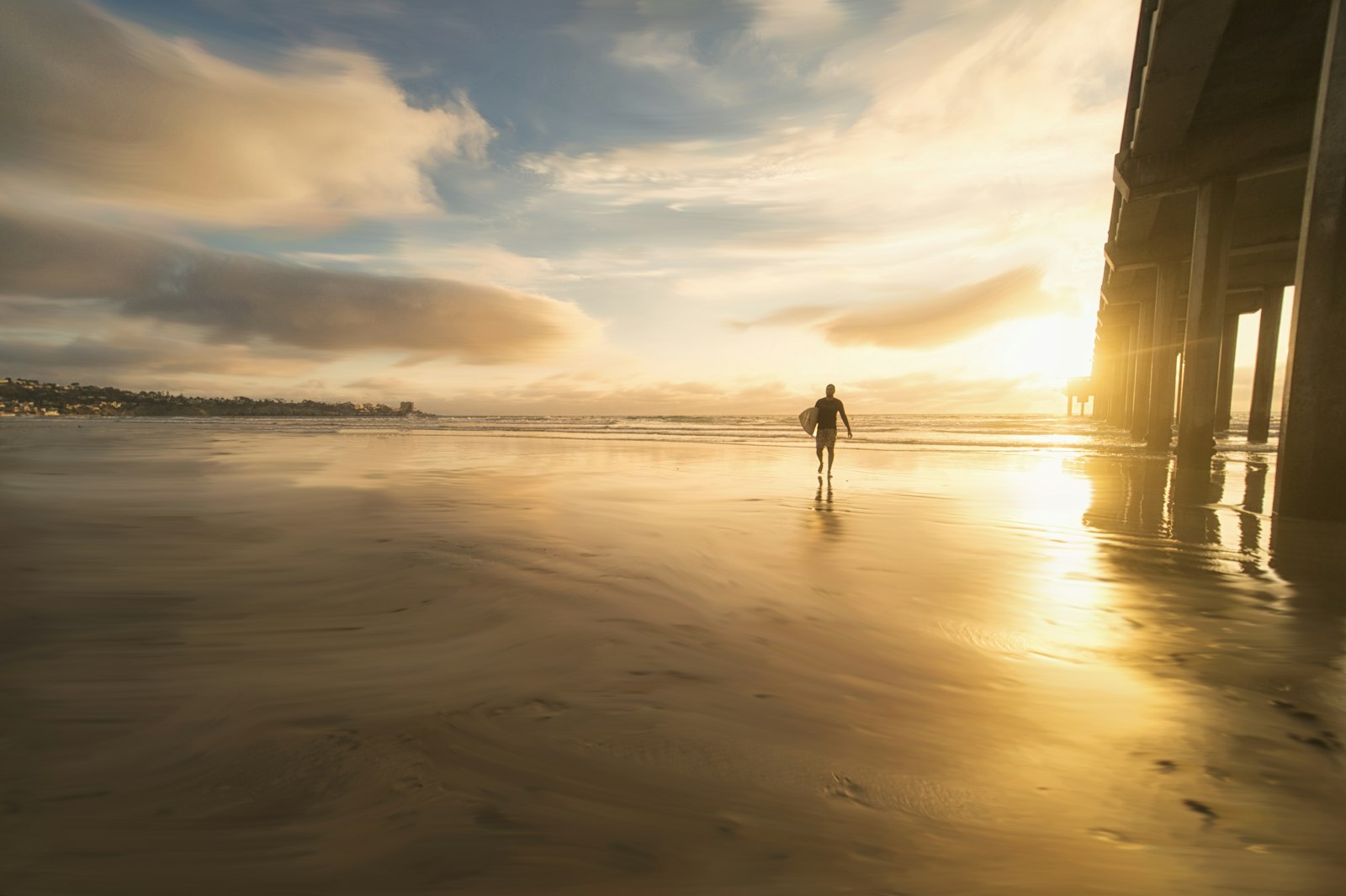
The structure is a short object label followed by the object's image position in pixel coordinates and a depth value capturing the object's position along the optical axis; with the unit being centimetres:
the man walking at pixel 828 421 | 1336
